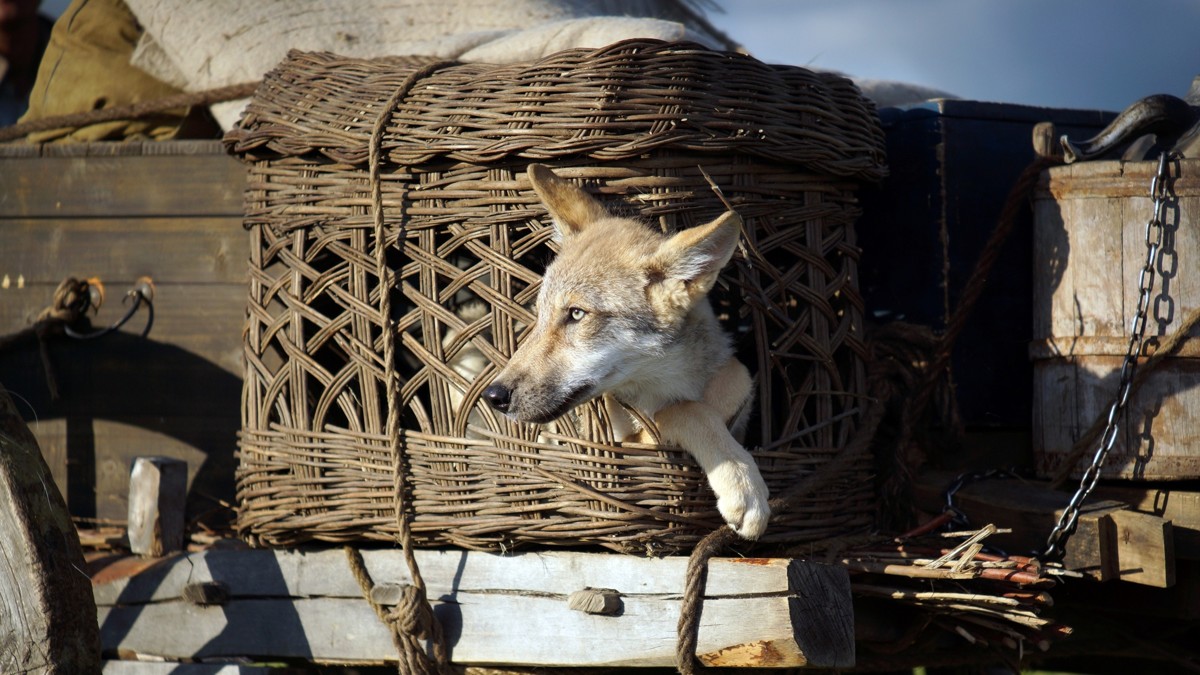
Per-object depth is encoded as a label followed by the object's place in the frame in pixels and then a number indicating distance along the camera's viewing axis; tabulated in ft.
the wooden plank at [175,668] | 18.04
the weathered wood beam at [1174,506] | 16.40
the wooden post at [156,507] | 20.34
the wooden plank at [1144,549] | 15.61
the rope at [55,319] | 23.24
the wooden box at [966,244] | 20.90
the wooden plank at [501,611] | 14.11
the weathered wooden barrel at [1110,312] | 17.35
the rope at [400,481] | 16.01
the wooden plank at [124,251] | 23.75
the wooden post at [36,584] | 15.57
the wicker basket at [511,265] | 15.74
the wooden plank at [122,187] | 23.80
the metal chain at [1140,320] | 16.56
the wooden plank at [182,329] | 23.54
